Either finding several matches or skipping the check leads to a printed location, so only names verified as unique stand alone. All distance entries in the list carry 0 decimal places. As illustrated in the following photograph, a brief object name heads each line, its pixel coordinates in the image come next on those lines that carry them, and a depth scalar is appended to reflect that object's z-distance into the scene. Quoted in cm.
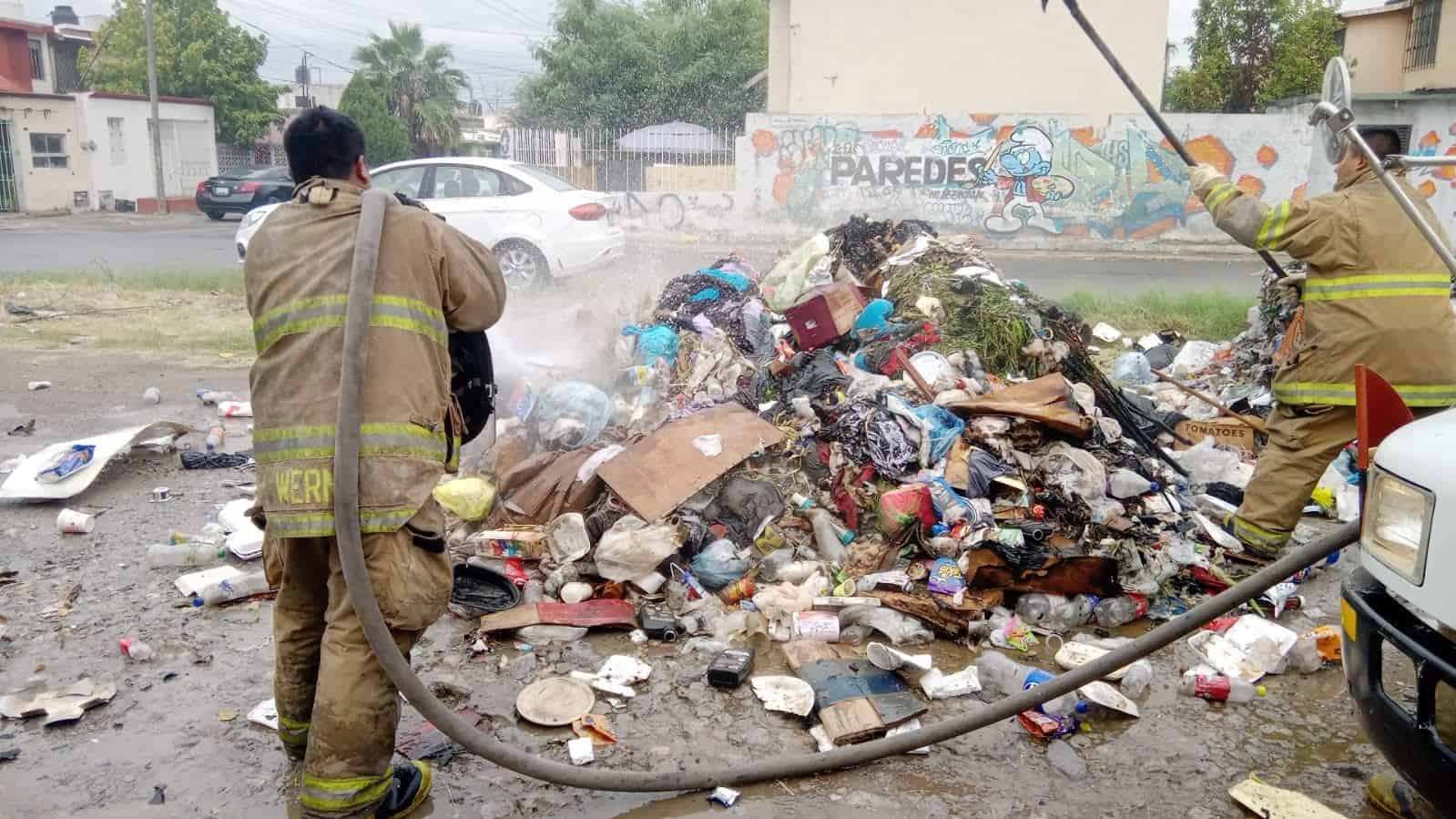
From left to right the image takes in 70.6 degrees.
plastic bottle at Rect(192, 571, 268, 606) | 415
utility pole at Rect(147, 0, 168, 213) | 2498
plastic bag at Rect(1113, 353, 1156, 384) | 734
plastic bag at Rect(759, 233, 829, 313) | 714
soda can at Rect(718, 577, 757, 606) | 425
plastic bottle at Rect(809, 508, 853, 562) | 452
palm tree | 3400
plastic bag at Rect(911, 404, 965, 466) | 495
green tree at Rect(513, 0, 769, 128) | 3469
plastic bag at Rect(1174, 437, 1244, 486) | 548
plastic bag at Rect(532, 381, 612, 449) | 544
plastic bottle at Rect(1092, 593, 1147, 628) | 409
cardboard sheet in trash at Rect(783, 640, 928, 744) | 325
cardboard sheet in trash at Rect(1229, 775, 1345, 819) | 282
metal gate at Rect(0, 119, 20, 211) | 2536
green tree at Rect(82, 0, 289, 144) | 3139
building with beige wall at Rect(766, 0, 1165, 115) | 2155
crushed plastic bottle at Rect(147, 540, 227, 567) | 452
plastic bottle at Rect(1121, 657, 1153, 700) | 354
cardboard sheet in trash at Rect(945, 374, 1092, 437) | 495
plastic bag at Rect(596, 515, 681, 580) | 427
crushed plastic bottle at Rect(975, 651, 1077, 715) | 353
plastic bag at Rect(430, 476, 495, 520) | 493
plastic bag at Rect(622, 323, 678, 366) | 640
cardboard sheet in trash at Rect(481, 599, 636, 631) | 395
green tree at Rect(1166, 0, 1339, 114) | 2475
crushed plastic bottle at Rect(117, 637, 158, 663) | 371
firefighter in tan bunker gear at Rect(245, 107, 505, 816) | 250
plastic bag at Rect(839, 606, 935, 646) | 392
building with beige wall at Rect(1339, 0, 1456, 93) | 2292
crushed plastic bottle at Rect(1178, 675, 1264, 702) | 348
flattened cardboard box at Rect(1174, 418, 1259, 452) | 597
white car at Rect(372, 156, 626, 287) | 1080
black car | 2261
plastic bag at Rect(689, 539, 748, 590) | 432
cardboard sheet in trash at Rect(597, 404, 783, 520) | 464
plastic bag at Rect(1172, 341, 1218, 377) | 776
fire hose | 240
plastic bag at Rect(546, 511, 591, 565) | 447
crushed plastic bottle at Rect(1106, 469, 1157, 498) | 478
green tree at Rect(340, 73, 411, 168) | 2800
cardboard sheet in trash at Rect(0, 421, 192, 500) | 519
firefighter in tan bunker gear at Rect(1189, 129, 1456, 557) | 383
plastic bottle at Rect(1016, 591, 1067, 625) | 407
